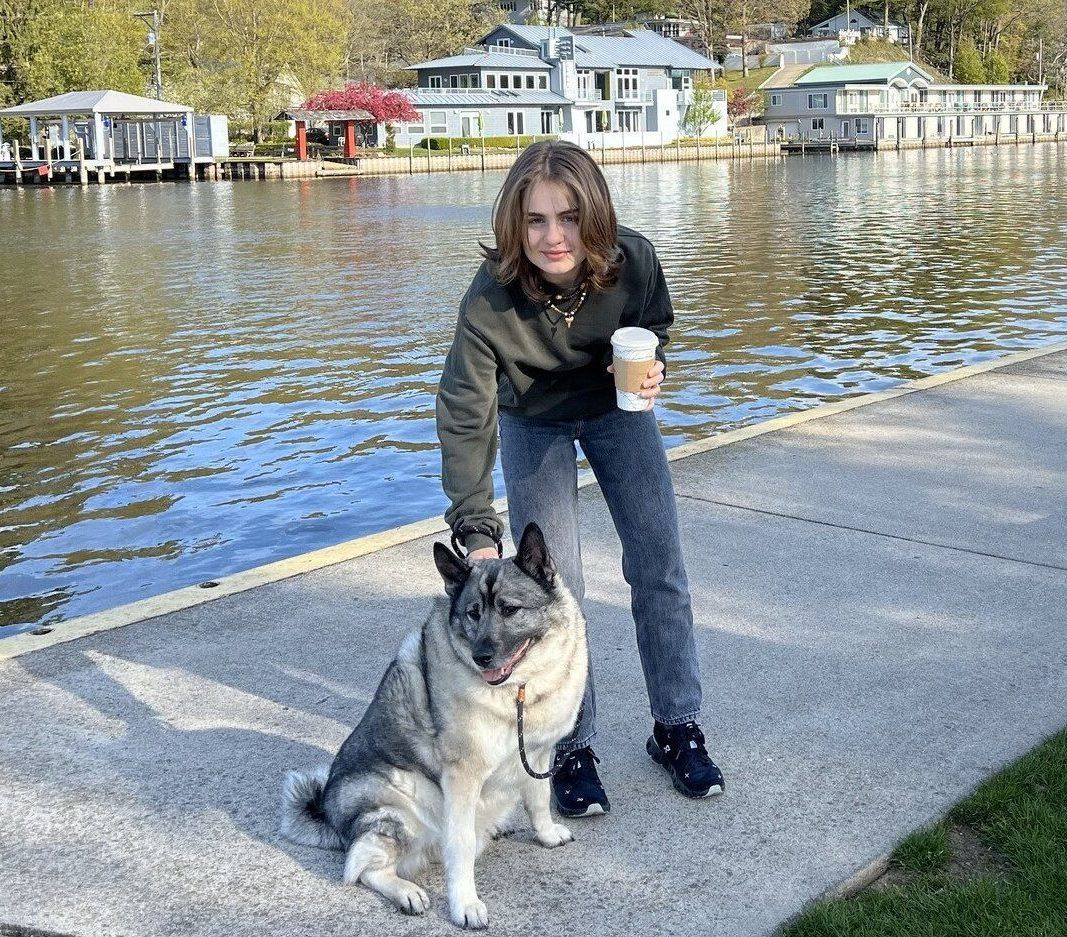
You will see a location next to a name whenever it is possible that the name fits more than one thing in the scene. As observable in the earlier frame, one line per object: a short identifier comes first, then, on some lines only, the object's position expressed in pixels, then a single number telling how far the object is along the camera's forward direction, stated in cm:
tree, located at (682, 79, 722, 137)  10712
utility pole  8069
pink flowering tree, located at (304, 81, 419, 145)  8875
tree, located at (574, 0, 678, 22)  14462
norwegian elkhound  379
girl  414
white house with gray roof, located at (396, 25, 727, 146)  9538
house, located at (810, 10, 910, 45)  15455
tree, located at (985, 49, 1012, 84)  15462
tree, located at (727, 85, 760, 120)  12175
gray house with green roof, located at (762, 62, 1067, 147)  11575
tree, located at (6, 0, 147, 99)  8175
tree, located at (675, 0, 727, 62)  14288
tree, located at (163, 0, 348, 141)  9062
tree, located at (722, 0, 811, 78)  14662
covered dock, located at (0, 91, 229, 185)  7100
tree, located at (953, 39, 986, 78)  15125
